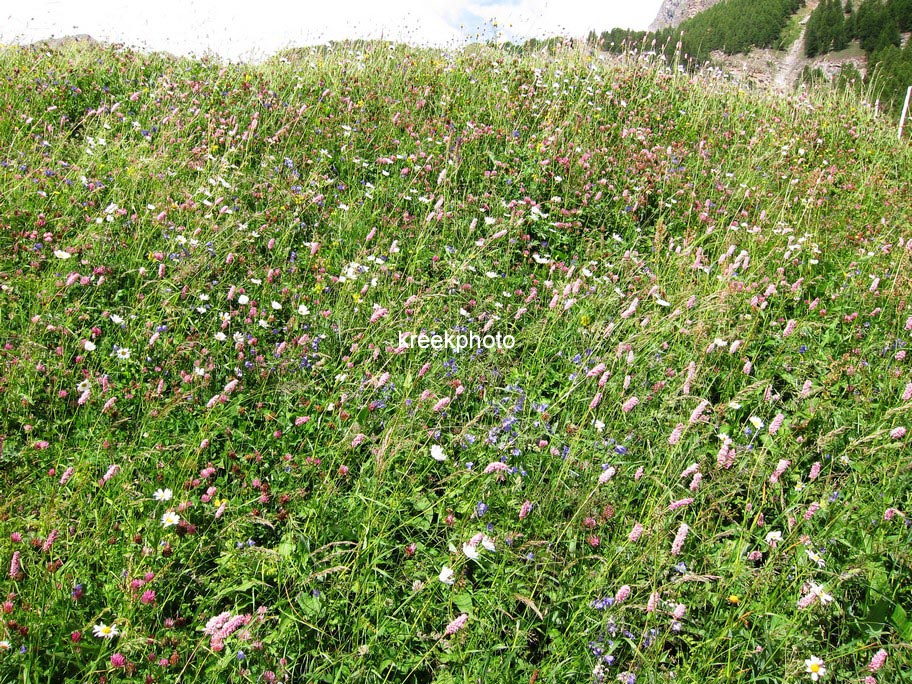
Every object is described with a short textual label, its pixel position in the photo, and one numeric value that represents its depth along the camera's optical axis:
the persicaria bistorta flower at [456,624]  1.91
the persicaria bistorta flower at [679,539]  2.14
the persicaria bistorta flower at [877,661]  1.97
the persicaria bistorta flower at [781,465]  2.50
